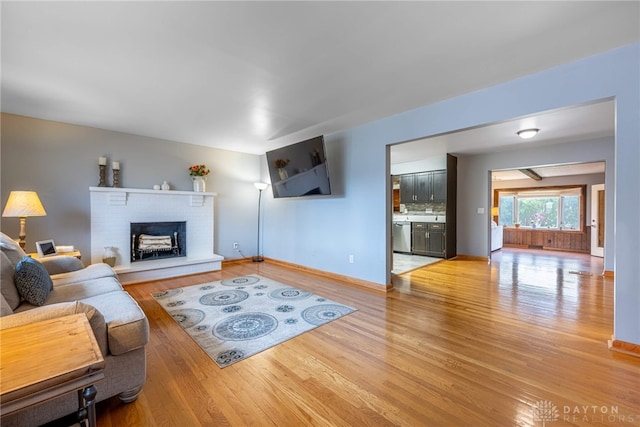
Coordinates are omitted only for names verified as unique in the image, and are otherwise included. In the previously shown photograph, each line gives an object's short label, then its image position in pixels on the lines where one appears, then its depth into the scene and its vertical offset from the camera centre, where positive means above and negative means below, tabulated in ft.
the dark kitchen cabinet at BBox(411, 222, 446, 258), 19.49 -2.14
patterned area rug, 7.27 -3.60
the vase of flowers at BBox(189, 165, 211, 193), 15.60 +2.04
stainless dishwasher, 21.67 -2.15
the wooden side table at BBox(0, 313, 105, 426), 2.45 -1.60
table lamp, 9.18 +0.18
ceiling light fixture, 12.86 +3.87
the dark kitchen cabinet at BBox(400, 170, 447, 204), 19.48 +1.85
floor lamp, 17.62 +0.97
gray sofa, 4.24 -2.13
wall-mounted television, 12.82 +2.19
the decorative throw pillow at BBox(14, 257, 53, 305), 5.53 -1.56
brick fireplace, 12.94 -0.64
